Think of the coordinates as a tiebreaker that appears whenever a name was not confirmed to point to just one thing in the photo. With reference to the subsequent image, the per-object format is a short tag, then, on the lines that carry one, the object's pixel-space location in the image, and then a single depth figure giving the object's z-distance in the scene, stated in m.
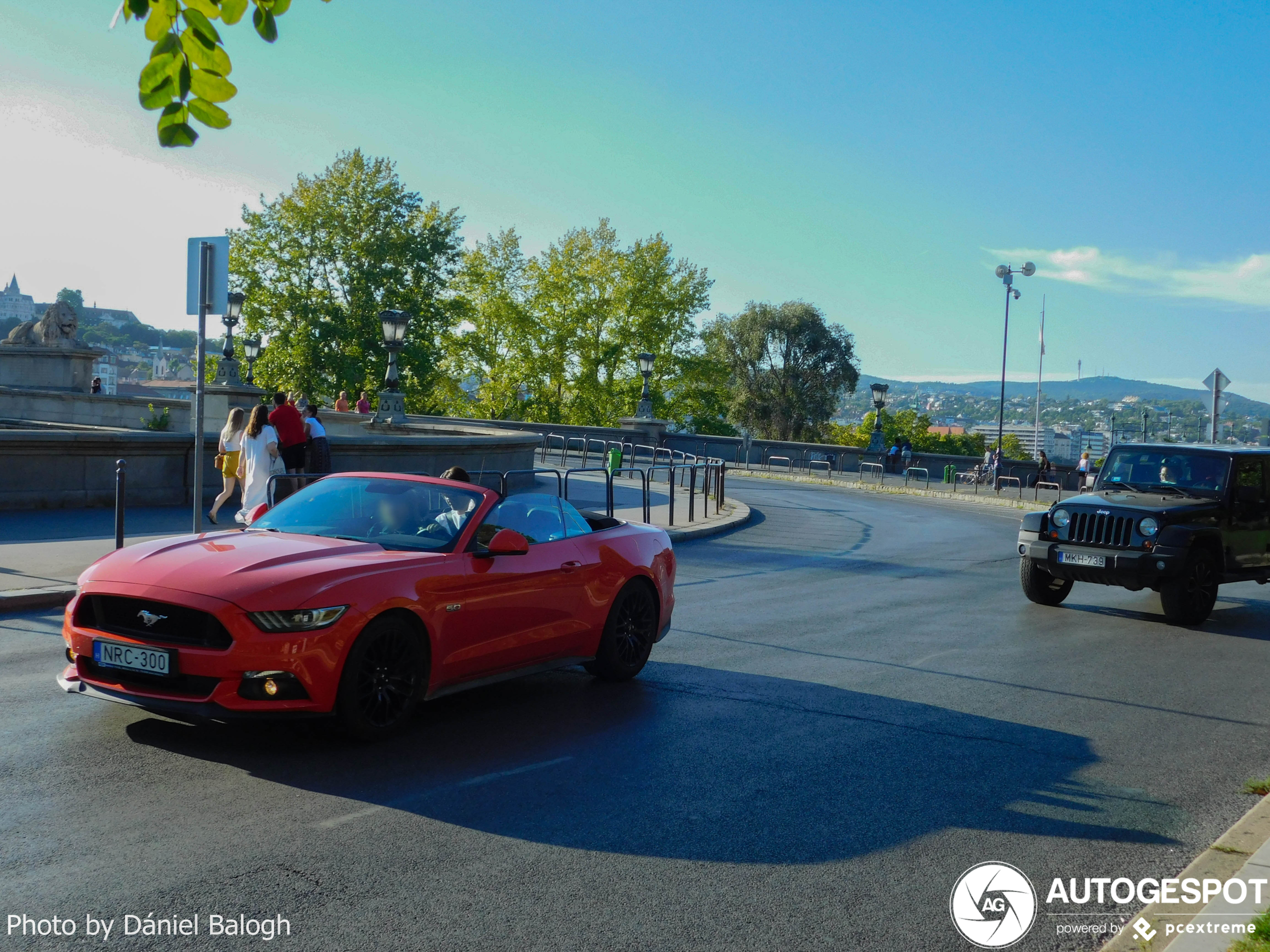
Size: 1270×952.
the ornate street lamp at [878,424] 48.62
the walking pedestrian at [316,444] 18.38
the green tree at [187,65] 4.02
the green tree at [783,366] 86.06
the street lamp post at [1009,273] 54.09
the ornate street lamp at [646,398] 44.62
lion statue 40.38
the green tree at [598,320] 69.81
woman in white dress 14.87
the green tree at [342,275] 60.72
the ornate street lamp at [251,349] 52.78
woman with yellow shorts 15.74
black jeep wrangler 12.52
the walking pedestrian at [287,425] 17.25
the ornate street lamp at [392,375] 29.19
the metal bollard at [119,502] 11.91
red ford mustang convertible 5.95
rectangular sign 11.87
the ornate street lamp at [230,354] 37.66
